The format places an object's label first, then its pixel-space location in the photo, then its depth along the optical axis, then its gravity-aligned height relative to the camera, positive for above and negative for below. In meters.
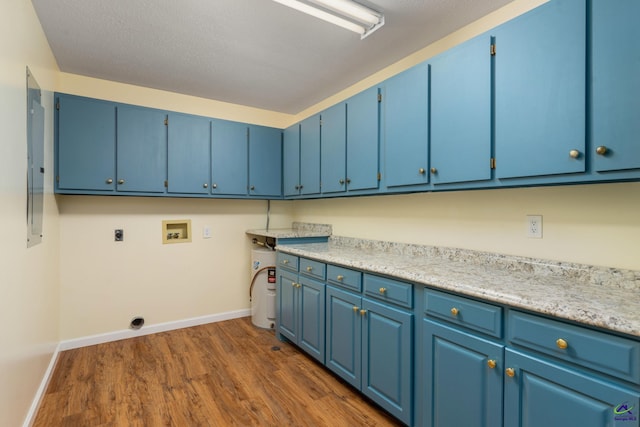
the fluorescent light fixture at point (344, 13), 1.81 +1.23
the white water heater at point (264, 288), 3.31 -0.83
